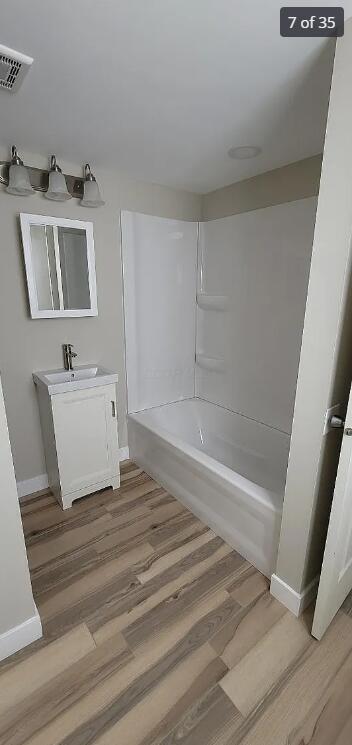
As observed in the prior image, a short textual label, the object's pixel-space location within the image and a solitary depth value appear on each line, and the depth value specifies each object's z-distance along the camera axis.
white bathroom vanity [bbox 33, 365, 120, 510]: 1.96
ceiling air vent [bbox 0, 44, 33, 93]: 1.05
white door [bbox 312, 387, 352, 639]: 1.12
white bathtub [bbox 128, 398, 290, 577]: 1.57
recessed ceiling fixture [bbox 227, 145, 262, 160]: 1.73
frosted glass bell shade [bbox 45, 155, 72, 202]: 1.81
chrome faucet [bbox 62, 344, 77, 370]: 2.16
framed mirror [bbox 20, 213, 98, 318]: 1.94
